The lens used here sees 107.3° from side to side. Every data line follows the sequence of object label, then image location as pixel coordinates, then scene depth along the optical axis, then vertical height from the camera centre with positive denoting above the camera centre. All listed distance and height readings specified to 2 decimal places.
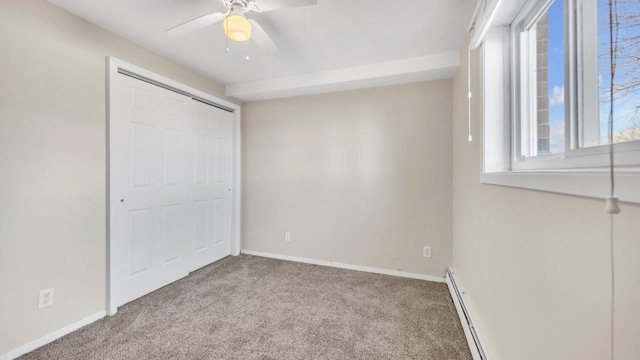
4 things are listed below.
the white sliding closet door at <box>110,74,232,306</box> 2.00 -0.07
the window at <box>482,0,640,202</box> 0.60 +0.34
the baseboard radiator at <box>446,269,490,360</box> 1.37 -1.00
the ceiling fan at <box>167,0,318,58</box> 1.30 +1.00
